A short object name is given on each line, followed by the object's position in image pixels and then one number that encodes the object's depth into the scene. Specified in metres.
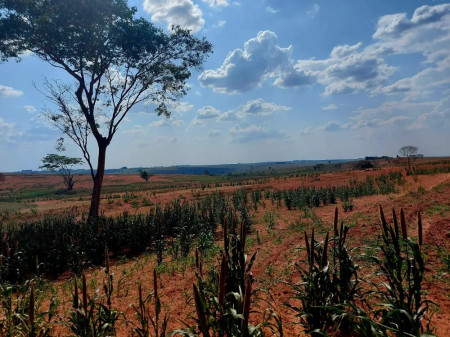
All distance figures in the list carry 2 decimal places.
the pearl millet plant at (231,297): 2.05
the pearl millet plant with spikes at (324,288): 3.33
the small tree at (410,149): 61.06
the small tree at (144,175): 86.88
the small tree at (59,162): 63.44
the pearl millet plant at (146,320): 3.02
